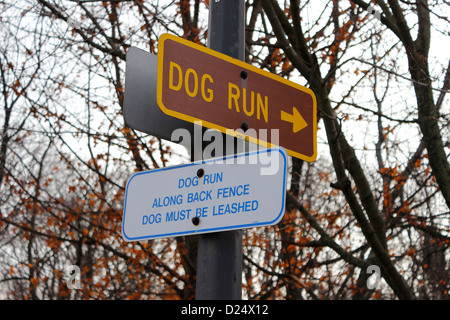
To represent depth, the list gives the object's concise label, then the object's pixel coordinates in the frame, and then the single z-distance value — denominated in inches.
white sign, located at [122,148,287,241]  105.0
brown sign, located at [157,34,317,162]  113.7
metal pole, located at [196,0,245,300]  108.4
